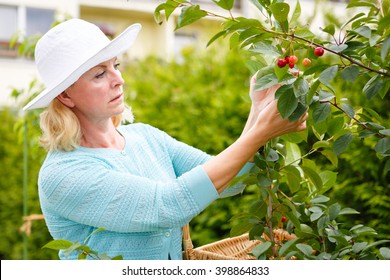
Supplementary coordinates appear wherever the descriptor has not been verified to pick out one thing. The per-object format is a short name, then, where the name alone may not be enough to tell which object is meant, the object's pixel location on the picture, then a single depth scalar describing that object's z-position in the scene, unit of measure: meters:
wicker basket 2.91
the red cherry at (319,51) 2.46
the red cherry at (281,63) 2.42
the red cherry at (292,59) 2.42
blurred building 17.35
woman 2.63
